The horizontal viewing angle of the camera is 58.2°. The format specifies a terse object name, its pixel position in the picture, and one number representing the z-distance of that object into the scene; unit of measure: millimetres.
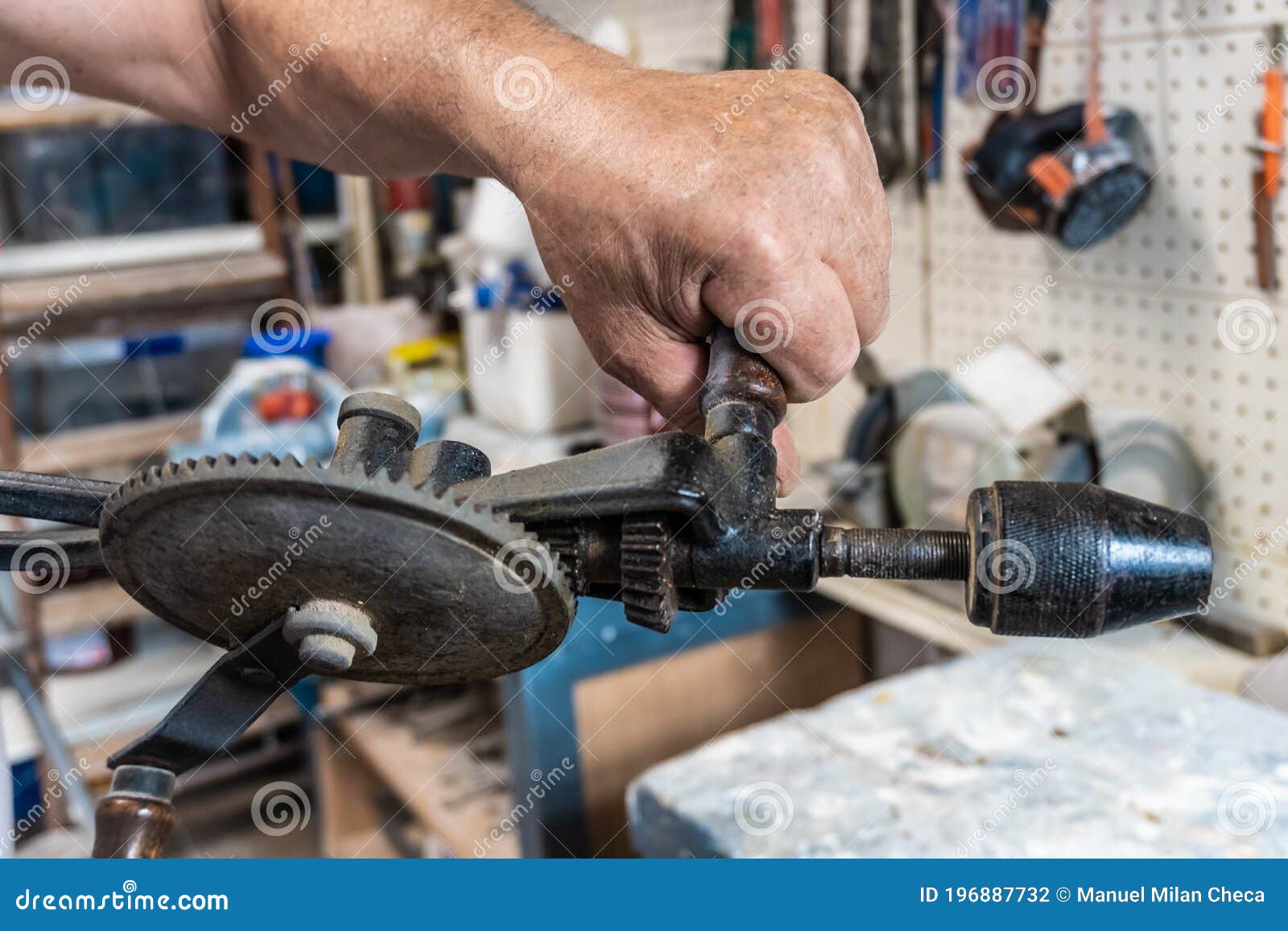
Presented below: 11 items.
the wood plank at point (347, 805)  2303
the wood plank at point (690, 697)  1557
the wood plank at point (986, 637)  1286
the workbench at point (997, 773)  981
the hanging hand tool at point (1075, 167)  1312
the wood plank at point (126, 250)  2229
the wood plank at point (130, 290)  2135
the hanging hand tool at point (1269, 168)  1177
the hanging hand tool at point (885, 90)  1660
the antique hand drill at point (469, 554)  427
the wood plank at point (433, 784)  1803
